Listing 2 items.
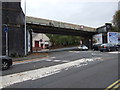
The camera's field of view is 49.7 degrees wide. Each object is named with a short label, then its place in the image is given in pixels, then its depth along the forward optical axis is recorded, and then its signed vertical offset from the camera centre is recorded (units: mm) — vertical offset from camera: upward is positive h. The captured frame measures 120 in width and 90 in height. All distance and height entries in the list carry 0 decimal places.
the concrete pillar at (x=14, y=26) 16203 +2521
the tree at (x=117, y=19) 39412 +7755
